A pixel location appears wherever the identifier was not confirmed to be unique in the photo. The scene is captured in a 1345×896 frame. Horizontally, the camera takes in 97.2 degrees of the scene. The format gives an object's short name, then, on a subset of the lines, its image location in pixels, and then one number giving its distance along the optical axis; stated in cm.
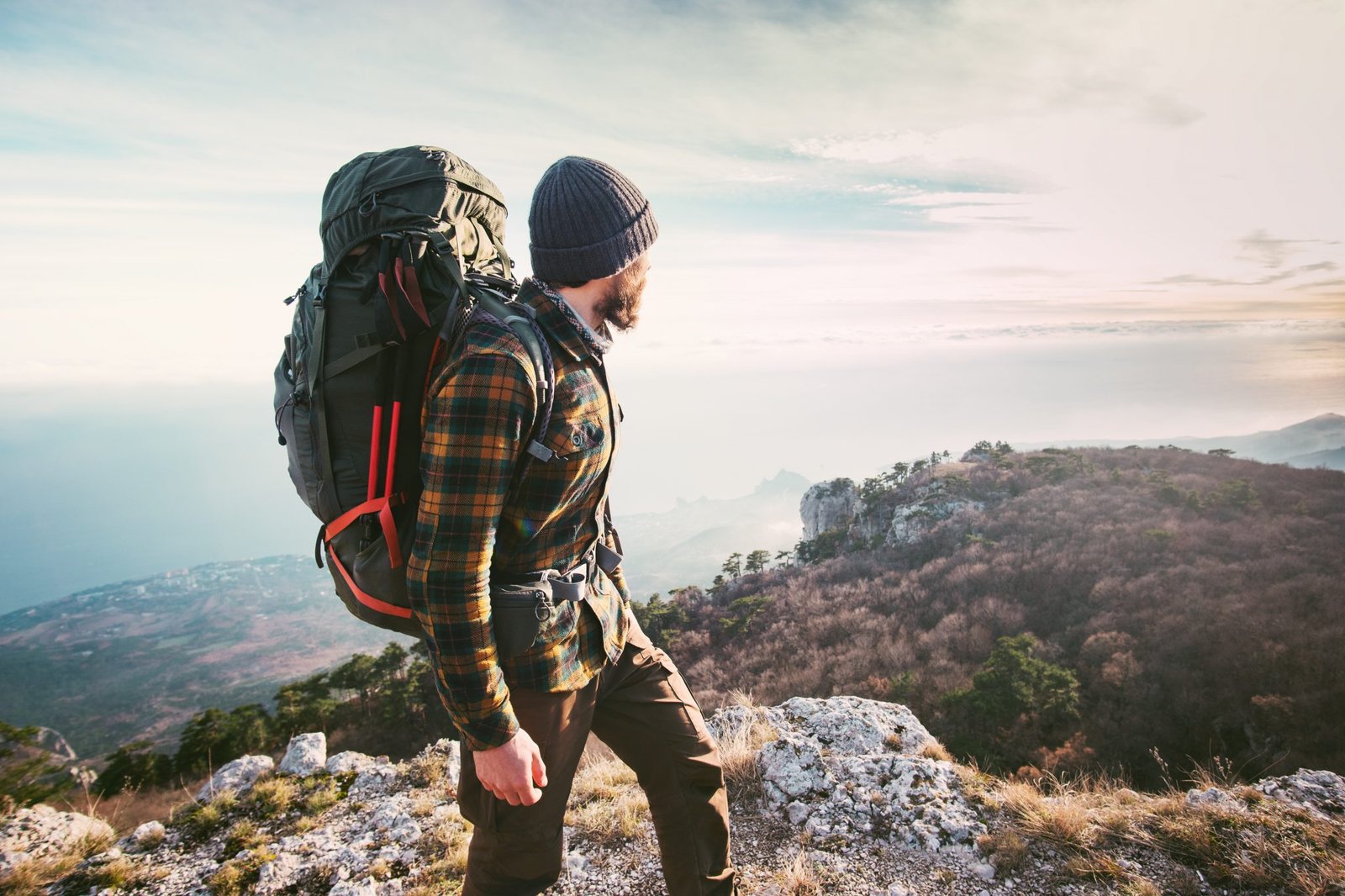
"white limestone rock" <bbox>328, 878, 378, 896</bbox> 370
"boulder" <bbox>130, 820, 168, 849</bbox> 439
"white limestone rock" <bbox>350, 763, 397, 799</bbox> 513
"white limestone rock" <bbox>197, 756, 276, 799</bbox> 513
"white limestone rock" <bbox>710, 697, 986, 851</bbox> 404
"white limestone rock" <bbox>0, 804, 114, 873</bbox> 407
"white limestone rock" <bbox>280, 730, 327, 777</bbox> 550
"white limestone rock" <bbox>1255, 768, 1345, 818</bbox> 397
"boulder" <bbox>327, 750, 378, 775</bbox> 546
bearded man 163
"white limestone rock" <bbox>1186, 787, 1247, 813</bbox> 394
